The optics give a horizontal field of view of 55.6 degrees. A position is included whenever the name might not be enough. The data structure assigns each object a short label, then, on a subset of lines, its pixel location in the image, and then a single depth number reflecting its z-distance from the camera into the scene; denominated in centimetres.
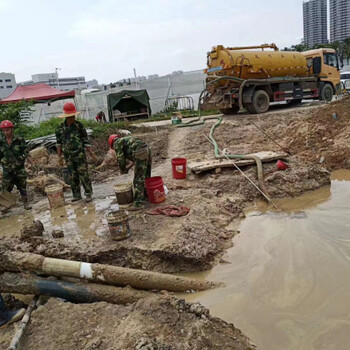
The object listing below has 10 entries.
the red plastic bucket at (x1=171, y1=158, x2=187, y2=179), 692
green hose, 620
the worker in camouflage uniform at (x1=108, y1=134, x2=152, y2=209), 529
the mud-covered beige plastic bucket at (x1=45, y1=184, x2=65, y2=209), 612
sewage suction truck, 1288
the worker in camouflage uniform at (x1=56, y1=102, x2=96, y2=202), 607
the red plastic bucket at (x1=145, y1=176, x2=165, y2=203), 541
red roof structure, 1728
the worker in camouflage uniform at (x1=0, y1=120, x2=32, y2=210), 608
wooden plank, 698
